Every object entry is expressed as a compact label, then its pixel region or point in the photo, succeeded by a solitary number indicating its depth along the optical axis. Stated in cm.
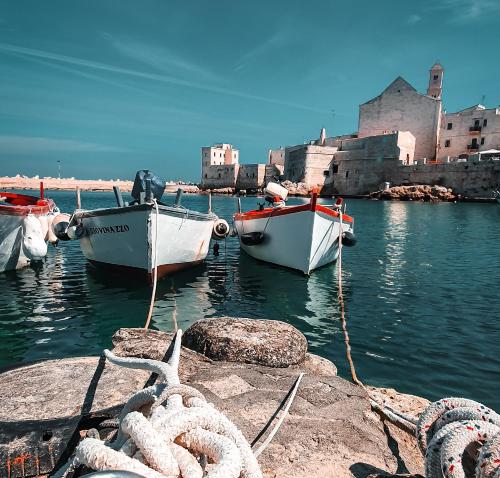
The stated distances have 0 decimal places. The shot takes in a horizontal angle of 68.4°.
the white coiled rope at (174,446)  163
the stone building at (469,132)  5584
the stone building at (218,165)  8394
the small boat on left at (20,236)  1172
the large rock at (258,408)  263
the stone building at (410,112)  5953
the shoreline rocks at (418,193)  5288
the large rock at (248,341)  448
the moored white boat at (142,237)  1033
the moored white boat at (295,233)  1207
